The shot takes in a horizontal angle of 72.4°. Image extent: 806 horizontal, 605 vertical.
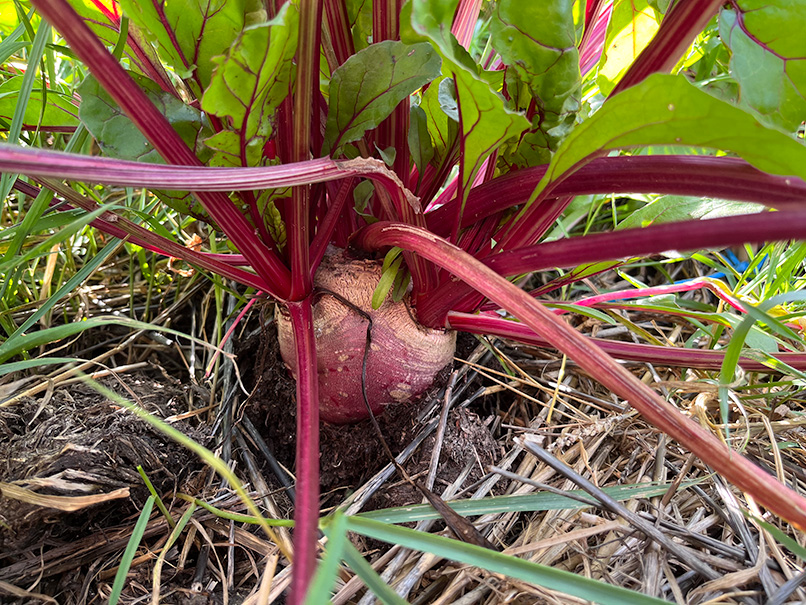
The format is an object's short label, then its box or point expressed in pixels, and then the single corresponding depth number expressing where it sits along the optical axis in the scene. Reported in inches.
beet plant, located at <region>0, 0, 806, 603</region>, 6.1
